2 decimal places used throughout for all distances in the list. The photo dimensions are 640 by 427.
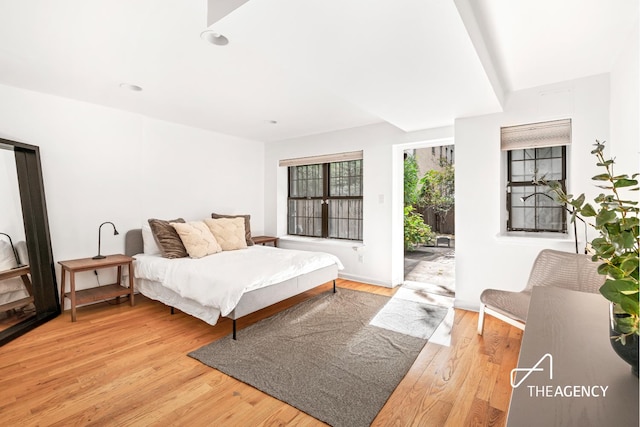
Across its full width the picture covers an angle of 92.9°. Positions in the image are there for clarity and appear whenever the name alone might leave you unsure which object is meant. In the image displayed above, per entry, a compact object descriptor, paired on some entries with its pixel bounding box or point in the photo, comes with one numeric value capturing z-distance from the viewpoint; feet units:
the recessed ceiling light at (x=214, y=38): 6.56
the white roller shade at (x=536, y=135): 9.20
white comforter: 8.38
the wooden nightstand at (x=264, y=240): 15.90
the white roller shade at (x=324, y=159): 14.58
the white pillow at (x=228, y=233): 12.91
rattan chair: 7.31
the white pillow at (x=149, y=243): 12.07
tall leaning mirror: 8.80
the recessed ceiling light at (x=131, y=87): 9.48
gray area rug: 5.94
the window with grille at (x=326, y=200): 15.65
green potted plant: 1.97
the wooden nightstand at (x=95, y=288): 9.66
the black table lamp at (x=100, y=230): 10.89
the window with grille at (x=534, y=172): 9.53
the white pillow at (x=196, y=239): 11.37
